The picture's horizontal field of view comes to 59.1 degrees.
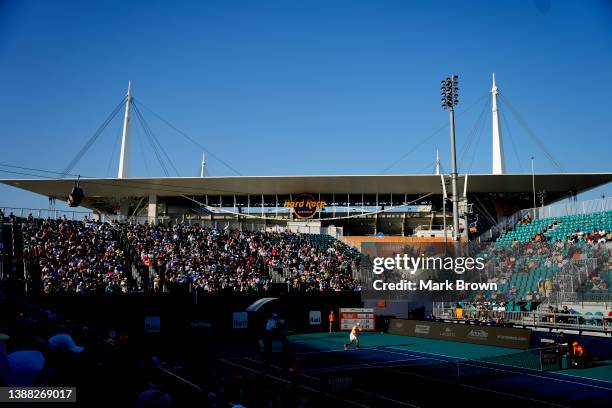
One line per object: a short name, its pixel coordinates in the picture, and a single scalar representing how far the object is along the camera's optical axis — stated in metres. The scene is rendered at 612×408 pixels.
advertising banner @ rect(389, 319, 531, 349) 27.09
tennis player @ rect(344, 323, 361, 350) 27.20
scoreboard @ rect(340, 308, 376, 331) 38.59
